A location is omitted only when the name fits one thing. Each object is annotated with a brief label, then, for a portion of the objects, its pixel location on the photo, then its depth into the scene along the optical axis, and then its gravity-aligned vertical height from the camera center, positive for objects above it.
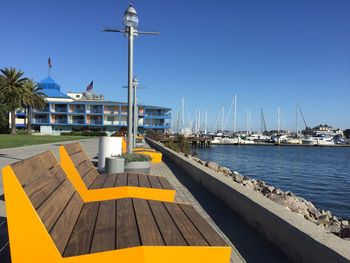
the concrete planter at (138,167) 9.85 -0.92
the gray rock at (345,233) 6.30 -1.60
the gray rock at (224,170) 18.09 -1.79
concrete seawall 3.47 -1.03
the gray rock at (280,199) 9.51 -1.64
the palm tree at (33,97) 66.07 +5.49
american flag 109.62 +12.22
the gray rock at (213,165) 17.54 -1.53
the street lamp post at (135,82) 23.28 +2.83
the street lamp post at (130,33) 10.95 +2.86
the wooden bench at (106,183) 4.97 -0.74
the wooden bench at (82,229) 2.71 -0.82
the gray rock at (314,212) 9.95 -2.07
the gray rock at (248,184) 13.32 -1.78
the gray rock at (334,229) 7.43 -1.87
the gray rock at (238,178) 14.80 -1.84
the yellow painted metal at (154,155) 15.71 -0.97
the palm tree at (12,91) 62.75 +6.04
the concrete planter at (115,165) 9.29 -0.82
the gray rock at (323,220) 8.84 -2.04
